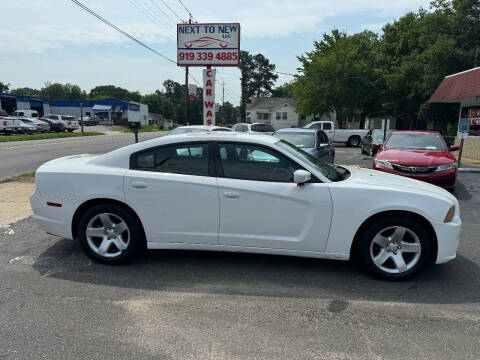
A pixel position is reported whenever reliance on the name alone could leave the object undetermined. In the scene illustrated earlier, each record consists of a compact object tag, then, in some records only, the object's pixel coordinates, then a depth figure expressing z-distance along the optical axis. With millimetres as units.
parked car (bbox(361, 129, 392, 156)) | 18211
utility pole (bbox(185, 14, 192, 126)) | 31238
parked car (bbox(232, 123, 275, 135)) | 21141
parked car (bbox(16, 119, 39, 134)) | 32562
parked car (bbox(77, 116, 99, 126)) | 59600
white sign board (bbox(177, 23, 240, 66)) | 16141
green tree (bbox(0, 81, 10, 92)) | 77412
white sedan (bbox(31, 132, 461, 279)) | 3855
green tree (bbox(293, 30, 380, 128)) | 32062
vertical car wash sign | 15828
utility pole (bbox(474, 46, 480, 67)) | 25722
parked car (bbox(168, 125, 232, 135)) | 10887
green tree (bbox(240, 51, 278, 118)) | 95188
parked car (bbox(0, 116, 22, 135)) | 30500
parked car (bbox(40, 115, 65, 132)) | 39500
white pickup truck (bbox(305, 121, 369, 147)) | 26531
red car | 7840
